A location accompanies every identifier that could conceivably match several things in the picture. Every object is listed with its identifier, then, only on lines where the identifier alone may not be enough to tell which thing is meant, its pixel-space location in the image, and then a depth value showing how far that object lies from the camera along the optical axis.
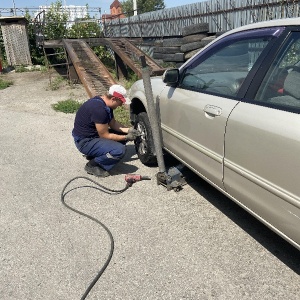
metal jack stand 3.59
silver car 2.09
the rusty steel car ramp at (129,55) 9.40
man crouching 4.10
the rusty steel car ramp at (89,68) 8.43
